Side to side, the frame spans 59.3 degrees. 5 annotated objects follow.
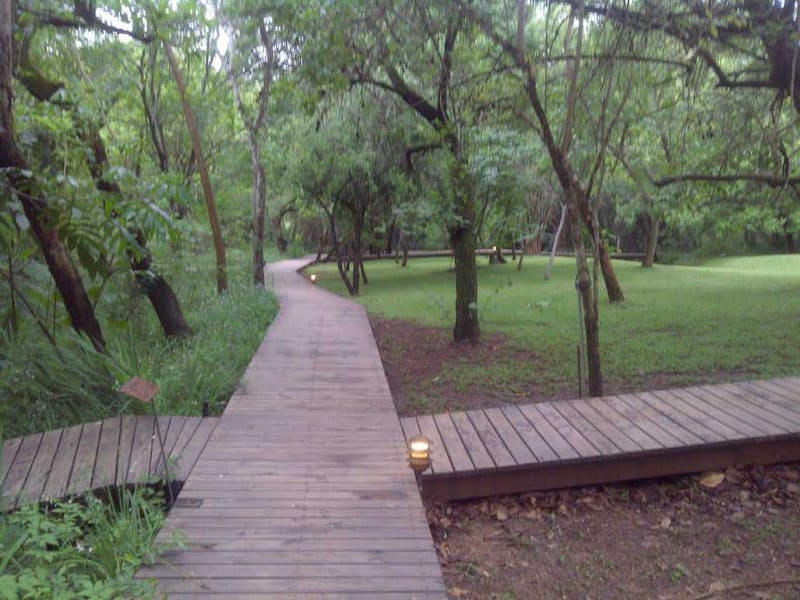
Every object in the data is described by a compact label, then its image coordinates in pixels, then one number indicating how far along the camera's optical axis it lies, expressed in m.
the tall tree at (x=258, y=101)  10.92
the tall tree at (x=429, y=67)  7.18
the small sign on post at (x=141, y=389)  3.66
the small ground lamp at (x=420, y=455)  4.12
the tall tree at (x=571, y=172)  6.20
